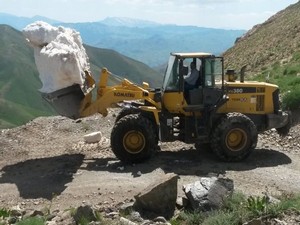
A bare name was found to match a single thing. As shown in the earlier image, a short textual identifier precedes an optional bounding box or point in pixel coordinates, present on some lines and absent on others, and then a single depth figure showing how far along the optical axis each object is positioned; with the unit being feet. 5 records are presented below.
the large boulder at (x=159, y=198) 33.09
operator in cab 45.42
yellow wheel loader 44.62
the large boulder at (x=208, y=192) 32.17
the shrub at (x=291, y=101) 56.95
